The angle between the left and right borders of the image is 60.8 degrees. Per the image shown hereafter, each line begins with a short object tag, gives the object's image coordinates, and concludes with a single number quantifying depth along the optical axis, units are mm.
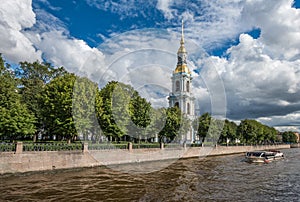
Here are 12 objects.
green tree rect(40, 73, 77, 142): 34938
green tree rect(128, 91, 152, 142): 44775
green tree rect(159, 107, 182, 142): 54812
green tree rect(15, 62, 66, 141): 44156
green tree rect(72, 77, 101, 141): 35156
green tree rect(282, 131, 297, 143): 194125
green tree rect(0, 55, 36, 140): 32531
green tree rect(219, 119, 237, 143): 82438
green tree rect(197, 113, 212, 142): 73250
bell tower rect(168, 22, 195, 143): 84938
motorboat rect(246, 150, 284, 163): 46750
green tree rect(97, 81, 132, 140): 39281
